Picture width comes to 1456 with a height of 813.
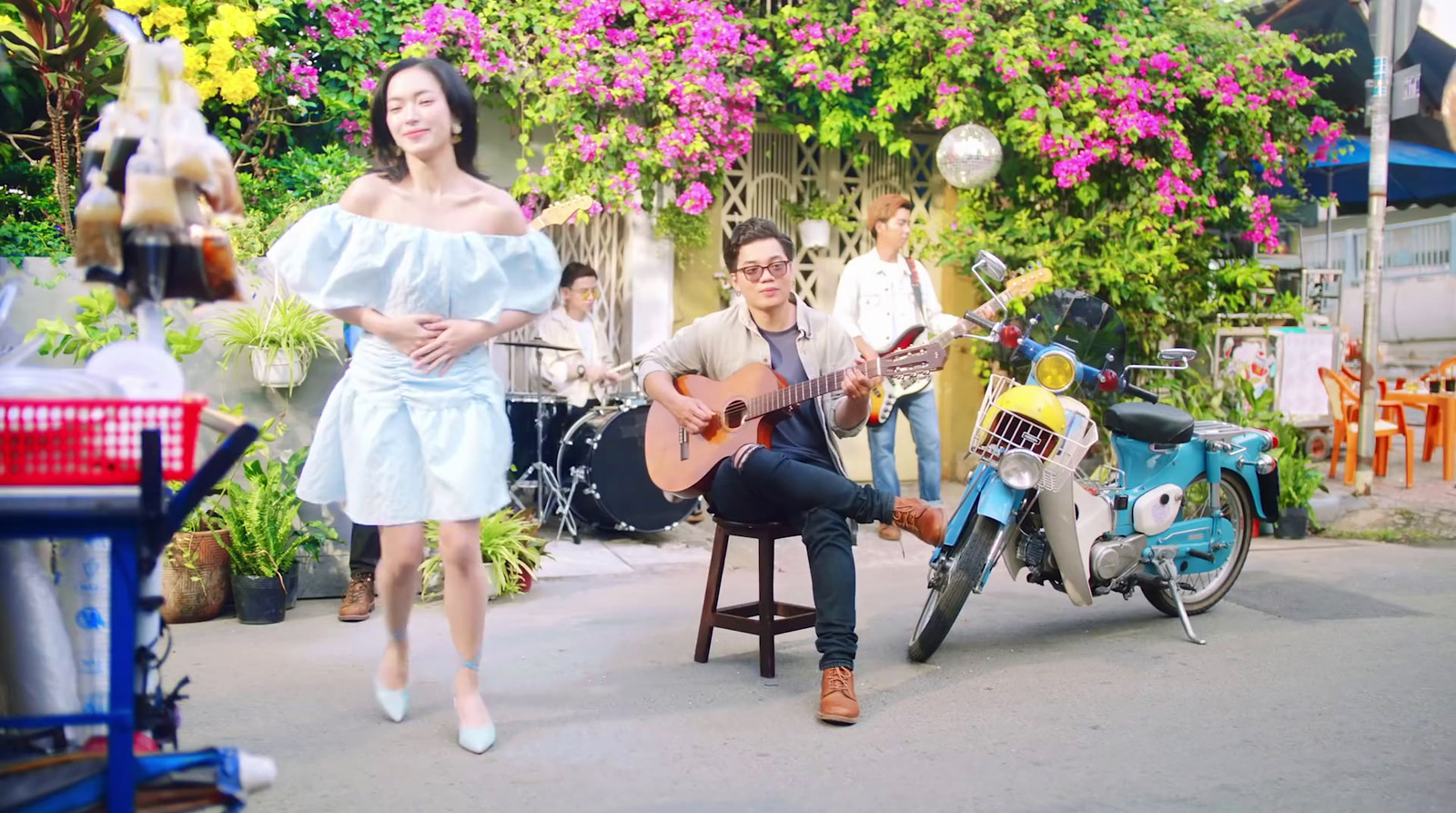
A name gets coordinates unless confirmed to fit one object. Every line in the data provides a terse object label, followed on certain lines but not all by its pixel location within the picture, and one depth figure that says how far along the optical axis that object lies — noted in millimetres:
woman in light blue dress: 3613
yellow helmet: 4691
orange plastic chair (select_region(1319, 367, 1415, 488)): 8984
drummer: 7512
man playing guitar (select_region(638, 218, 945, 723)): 4215
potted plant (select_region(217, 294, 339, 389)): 5492
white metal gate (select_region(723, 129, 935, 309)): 9016
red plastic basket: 1962
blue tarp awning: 10766
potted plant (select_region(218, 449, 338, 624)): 5254
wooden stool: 4551
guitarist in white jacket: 7121
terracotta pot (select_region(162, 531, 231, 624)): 5176
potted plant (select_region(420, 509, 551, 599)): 5727
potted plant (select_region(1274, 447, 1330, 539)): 7875
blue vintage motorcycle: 4719
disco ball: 8414
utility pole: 8484
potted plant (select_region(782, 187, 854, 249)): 8938
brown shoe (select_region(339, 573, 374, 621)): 5363
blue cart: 1938
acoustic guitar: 4391
